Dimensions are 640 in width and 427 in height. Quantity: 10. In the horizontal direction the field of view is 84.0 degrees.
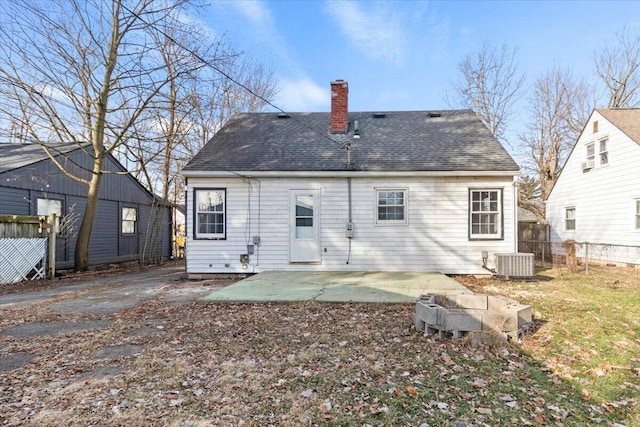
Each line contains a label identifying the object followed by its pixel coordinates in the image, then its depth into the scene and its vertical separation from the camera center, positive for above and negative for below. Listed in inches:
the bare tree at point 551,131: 942.4 +259.1
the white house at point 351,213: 401.1 +13.6
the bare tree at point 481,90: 896.9 +347.4
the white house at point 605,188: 467.2 +56.0
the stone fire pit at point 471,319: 178.1 -48.3
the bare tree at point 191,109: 501.4 +224.0
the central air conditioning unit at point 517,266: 370.0 -42.6
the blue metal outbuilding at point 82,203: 477.4 +32.8
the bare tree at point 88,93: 445.1 +171.2
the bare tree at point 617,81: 853.8 +360.8
